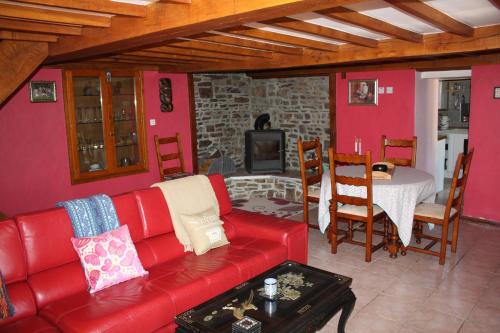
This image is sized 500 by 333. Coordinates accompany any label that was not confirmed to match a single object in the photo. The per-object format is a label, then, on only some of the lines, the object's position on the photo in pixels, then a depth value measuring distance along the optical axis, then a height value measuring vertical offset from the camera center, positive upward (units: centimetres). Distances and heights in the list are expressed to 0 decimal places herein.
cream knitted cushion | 357 -98
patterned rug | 631 -146
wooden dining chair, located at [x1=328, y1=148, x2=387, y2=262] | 420 -101
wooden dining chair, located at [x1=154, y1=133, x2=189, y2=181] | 619 -62
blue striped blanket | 303 -70
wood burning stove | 755 -71
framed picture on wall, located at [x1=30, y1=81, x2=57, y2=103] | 523 +31
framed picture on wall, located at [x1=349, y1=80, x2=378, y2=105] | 642 +22
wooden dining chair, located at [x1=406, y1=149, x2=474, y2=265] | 415 -106
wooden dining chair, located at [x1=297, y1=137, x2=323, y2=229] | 506 -76
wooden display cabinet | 567 -12
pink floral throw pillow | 291 -98
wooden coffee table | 238 -113
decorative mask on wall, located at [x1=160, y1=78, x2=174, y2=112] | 665 +27
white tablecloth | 428 -88
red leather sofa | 258 -114
